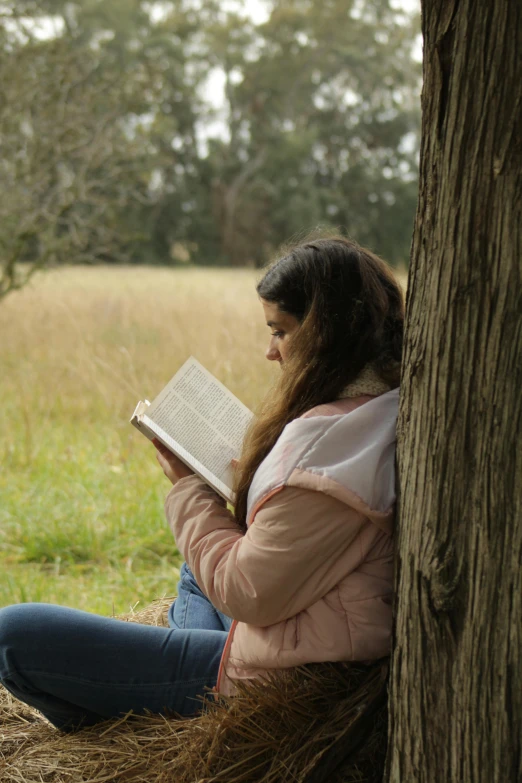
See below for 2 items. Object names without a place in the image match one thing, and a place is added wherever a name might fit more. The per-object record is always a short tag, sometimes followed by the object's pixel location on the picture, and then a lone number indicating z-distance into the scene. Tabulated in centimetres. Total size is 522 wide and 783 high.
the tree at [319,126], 3676
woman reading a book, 314
